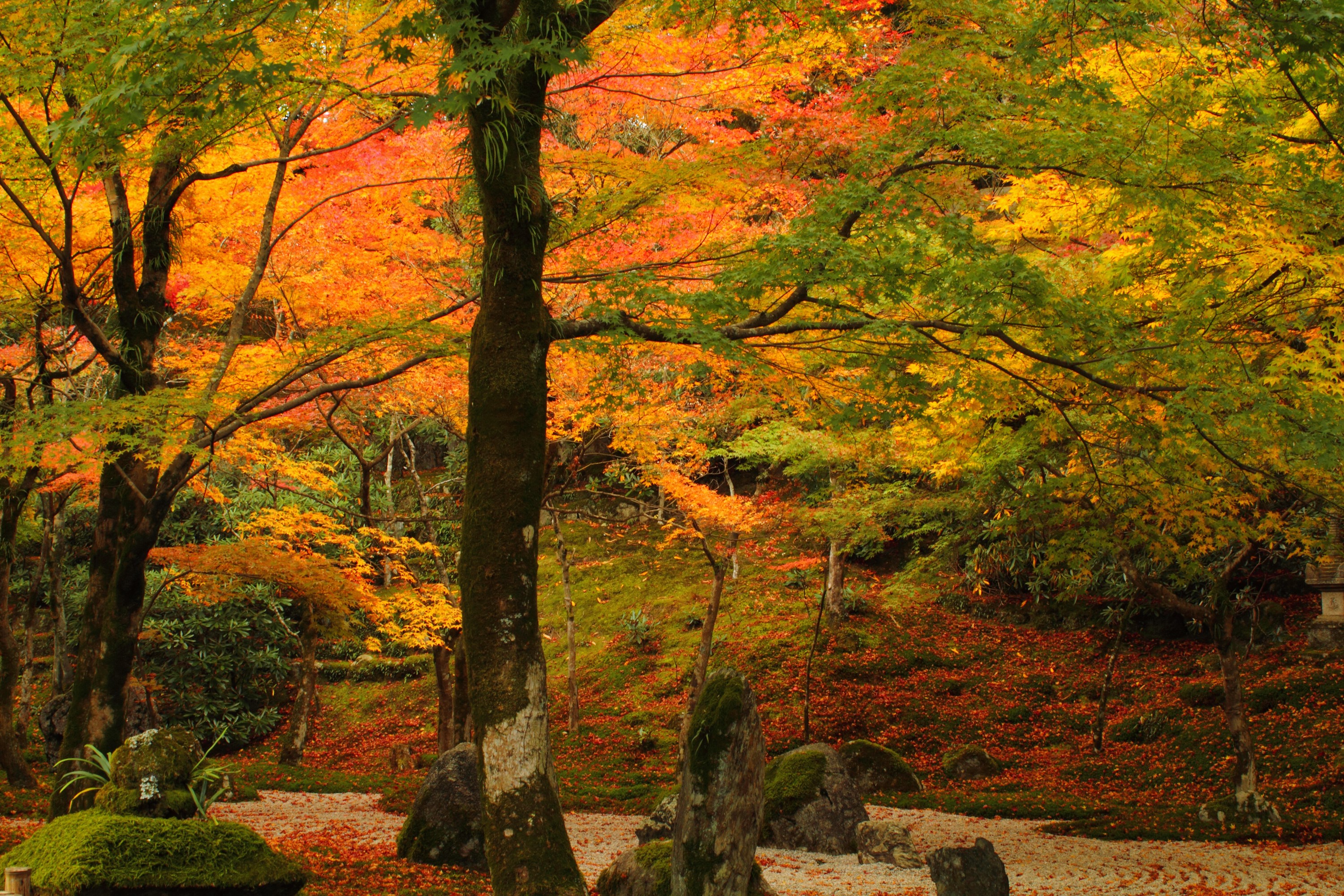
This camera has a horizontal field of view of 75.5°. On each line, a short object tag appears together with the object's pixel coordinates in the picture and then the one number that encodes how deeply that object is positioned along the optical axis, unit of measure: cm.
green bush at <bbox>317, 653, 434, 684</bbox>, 2073
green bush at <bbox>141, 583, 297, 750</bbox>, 1780
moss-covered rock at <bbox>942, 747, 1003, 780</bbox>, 1423
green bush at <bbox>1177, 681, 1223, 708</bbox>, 1473
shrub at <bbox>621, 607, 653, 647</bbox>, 2023
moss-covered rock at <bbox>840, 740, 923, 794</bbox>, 1289
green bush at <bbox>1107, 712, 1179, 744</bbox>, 1443
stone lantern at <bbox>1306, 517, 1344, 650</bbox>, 1354
